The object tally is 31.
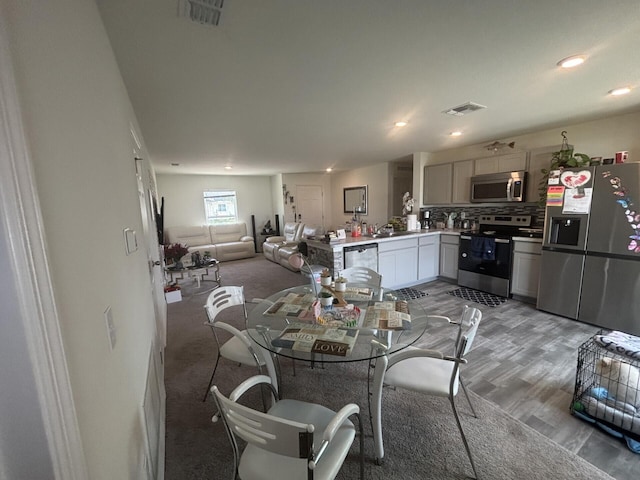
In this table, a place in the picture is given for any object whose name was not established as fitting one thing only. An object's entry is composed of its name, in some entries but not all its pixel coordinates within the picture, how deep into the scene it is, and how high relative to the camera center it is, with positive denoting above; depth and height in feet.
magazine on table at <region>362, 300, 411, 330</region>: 5.39 -2.44
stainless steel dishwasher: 12.01 -2.41
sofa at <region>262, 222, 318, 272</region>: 19.62 -3.00
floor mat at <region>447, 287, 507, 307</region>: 11.99 -4.57
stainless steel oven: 12.31 -2.60
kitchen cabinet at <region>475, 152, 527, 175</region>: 12.59 +1.75
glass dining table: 4.65 -2.45
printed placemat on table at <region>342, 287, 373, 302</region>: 6.84 -2.39
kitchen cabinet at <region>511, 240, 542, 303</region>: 11.43 -3.09
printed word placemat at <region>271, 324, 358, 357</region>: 4.58 -2.44
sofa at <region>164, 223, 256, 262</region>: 22.31 -2.77
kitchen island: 11.86 -2.53
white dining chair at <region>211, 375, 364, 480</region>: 2.81 -3.27
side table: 14.90 -3.64
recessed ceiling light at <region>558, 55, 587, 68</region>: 5.88 +3.03
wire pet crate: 5.32 -4.18
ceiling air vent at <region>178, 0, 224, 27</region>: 4.02 +3.07
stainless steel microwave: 12.41 +0.57
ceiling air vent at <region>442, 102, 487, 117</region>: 8.63 +3.03
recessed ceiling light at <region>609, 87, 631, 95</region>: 7.66 +3.02
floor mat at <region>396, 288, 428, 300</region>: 13.08 -4.58
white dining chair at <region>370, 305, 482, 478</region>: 4.66 -3.29
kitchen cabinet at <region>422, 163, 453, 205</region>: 15.38 +0.99
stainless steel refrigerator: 8.76 -1.83
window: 24.94 +0.05
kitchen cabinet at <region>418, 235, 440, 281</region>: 14.57 -3.10
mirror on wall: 22.80 +0.37
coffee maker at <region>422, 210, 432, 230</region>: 16.44 -1.15
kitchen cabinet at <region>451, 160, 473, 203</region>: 14.49 +1.05
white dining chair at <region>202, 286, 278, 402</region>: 5.47 -2.76
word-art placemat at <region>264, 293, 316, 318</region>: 6.11 -2.43
